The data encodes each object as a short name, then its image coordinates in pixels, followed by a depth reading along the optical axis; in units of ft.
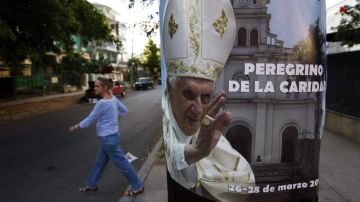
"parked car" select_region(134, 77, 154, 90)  164.26
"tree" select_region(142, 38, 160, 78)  283.18
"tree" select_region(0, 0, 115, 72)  55.21
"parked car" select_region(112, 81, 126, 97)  112.16
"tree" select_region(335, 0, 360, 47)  37.22
